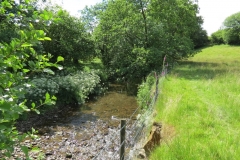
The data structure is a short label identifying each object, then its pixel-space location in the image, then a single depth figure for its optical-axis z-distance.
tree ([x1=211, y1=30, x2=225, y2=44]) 58.38
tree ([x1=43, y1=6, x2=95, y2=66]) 20.69
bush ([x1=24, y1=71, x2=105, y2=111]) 11.58
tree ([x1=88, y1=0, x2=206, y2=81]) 18.80
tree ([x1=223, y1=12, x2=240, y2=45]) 52.88
